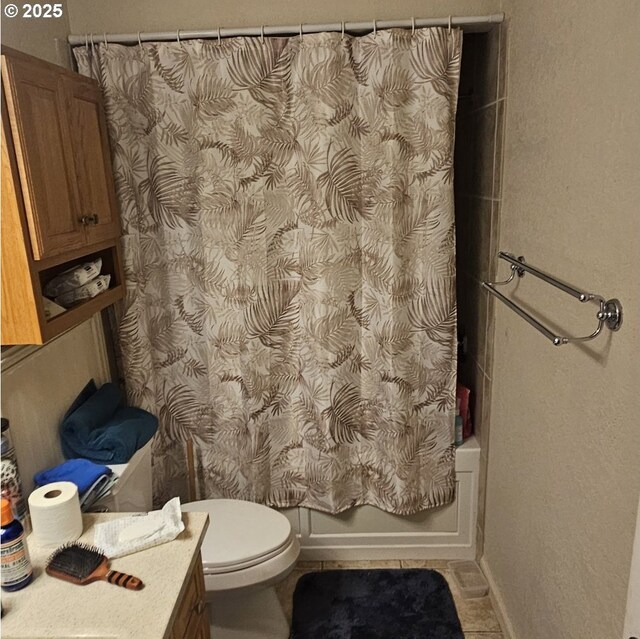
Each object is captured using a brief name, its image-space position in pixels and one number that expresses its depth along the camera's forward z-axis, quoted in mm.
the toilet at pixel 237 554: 1722
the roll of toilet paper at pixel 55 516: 1303
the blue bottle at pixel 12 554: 1165
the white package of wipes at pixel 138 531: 1301
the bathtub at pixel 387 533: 2297
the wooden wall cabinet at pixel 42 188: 1304
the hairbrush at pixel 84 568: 1199
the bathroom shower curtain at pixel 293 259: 1896
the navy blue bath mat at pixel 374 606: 1995
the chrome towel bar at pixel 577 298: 1125
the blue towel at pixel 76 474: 1525
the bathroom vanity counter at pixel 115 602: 1094
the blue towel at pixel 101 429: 1717
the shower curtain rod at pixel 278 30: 1854
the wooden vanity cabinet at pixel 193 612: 1232
